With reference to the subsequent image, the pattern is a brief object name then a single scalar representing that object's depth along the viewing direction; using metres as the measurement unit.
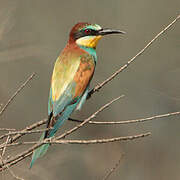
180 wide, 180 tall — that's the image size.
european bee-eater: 6.23
